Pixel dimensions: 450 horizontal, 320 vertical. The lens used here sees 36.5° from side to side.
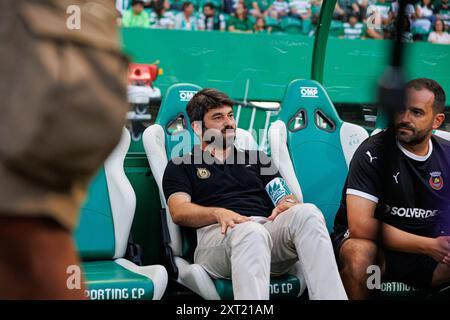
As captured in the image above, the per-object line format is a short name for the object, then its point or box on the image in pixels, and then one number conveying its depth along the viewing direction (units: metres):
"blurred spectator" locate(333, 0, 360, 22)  8.02
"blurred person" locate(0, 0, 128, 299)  0.80
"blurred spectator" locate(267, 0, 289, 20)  8.07
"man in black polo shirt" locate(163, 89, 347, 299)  2.74
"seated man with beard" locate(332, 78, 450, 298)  3.03
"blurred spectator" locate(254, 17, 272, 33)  7.95
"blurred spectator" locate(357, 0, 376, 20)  8.16
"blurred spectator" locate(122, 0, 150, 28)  6.96
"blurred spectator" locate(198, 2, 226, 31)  7.59
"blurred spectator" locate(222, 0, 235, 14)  7.87
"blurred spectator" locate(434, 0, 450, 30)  8.40
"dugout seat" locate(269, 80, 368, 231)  3.92
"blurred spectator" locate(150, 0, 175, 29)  7.29
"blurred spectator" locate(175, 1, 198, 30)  7.40
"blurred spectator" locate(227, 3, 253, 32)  7.82
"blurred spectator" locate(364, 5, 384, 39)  7.40
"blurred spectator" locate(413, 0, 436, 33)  8.27
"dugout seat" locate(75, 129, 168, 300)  3.37
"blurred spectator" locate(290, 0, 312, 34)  8.09
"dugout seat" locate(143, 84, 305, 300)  3.03
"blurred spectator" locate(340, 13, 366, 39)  7.71
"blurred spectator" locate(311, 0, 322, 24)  8.13
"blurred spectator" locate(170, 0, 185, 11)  7.54
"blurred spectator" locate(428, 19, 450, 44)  7.98
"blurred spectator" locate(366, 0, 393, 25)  7.16
